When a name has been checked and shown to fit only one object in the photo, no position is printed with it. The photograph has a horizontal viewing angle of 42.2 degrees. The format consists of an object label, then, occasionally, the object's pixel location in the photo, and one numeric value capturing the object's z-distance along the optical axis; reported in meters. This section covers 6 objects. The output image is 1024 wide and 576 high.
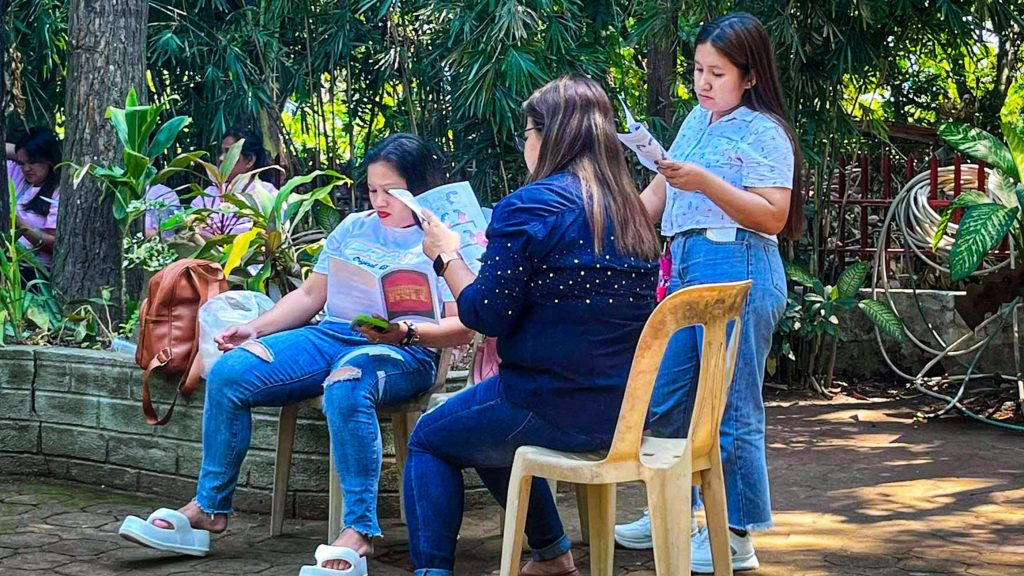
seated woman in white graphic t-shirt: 3.68
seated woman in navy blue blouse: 3.05
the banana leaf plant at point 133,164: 4.98
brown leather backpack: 4.47
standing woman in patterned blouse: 3.61
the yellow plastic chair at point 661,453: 2.96
